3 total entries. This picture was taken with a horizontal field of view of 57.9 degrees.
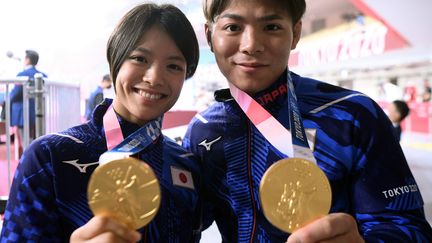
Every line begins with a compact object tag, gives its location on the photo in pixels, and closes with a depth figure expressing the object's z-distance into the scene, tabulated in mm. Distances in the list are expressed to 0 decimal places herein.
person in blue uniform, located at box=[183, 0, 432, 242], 1139
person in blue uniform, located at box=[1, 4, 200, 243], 1108
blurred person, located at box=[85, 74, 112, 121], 6480
